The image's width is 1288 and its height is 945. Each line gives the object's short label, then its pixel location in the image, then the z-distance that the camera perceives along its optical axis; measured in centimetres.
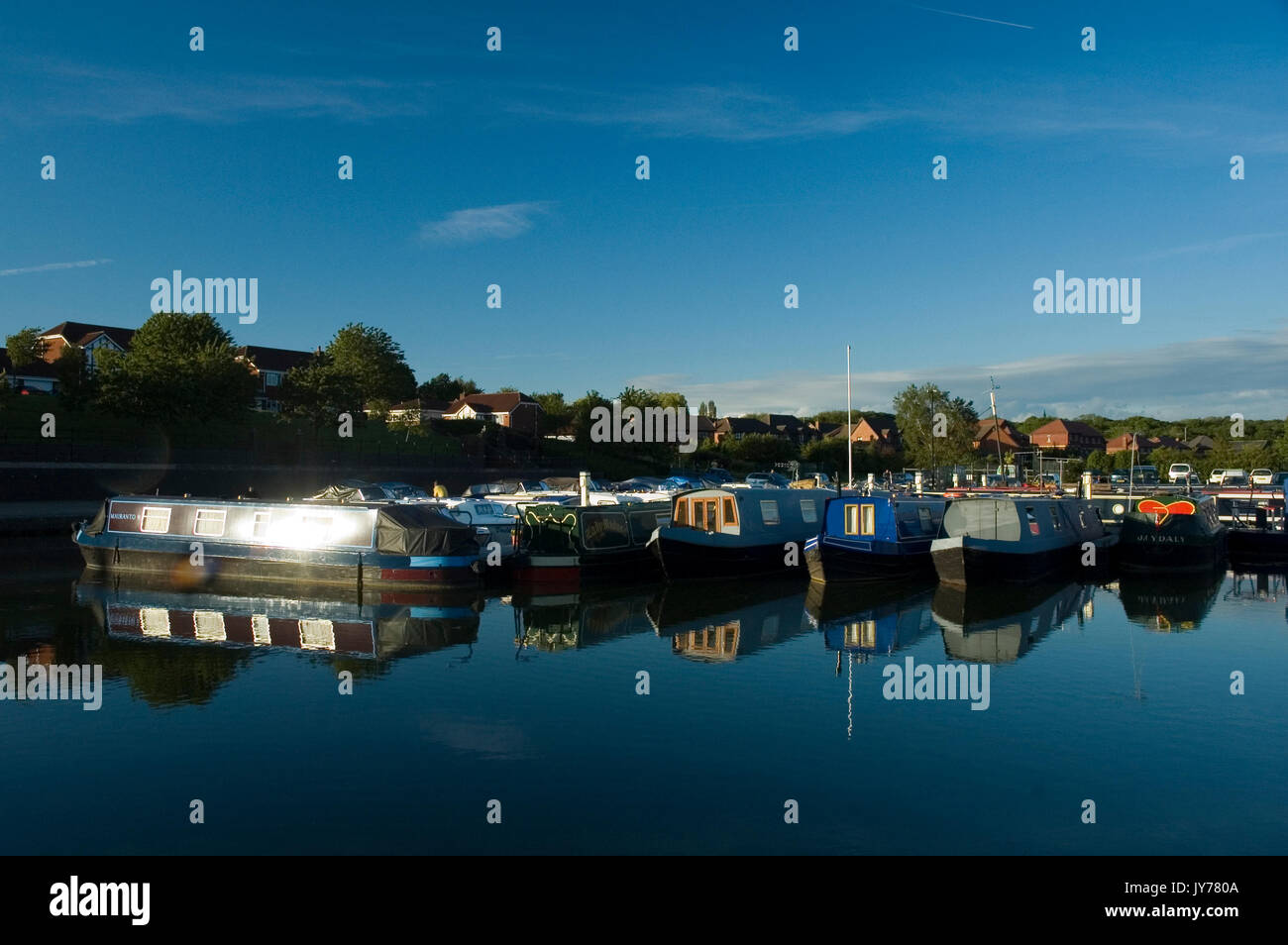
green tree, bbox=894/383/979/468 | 8475
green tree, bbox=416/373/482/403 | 11644
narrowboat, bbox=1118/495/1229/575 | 3275
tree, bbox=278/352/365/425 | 6994
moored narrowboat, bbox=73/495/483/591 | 2512
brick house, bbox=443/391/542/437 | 10950
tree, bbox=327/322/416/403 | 8531
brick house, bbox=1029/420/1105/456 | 14700
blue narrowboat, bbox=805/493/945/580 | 2861
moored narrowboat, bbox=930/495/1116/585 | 2811
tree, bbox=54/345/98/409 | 5478
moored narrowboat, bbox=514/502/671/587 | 2731
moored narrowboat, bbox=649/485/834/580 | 2838
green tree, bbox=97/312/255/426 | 5412
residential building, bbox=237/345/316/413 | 9762
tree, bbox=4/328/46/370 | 7606
